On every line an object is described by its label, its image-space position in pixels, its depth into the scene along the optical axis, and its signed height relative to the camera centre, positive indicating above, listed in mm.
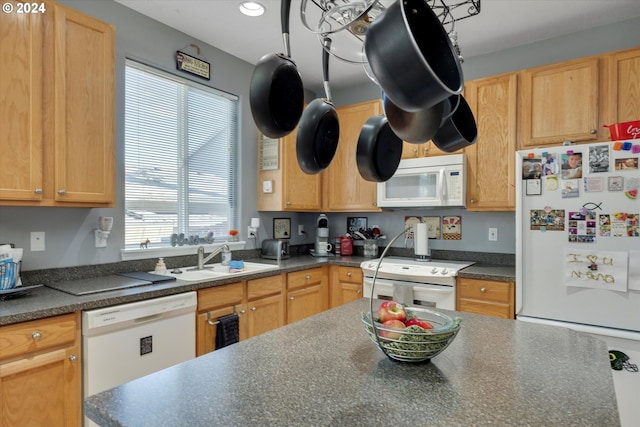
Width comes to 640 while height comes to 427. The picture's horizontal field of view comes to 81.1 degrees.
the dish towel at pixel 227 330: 2391 -775
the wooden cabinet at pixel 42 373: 1527 -699
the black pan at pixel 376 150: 1143 +194
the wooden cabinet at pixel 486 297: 2562 -600
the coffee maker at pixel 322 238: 3824 -267
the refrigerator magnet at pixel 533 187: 2324 +161
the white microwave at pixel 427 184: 2986 +238
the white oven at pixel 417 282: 2771 -545
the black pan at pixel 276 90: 920 +311
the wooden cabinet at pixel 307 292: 3041 -690
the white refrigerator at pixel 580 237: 2039 -142
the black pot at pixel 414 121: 821 +202
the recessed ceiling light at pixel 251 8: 2457 +1372
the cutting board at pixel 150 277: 2234 -403
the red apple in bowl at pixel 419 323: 1085 -328
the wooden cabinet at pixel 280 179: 3420 +313
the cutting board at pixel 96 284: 1921 -406
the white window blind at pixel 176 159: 2629 +411
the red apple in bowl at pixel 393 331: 1012 -321
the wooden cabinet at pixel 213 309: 2309 -636
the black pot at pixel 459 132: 1045 +228
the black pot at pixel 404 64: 611 +256
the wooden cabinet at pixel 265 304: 2682 -690
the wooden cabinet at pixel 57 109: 1781 +528
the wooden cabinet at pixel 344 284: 3285 -644
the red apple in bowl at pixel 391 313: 1108 -302
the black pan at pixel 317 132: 1090 +237
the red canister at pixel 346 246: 3857 -349
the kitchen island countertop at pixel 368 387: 785 -430
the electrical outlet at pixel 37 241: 2102 -167
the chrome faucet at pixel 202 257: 2830 -345
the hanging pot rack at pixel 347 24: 896 +521
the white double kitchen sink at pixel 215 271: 2578 -438
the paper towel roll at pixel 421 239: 3334 -240
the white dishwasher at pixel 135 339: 1770 -666
